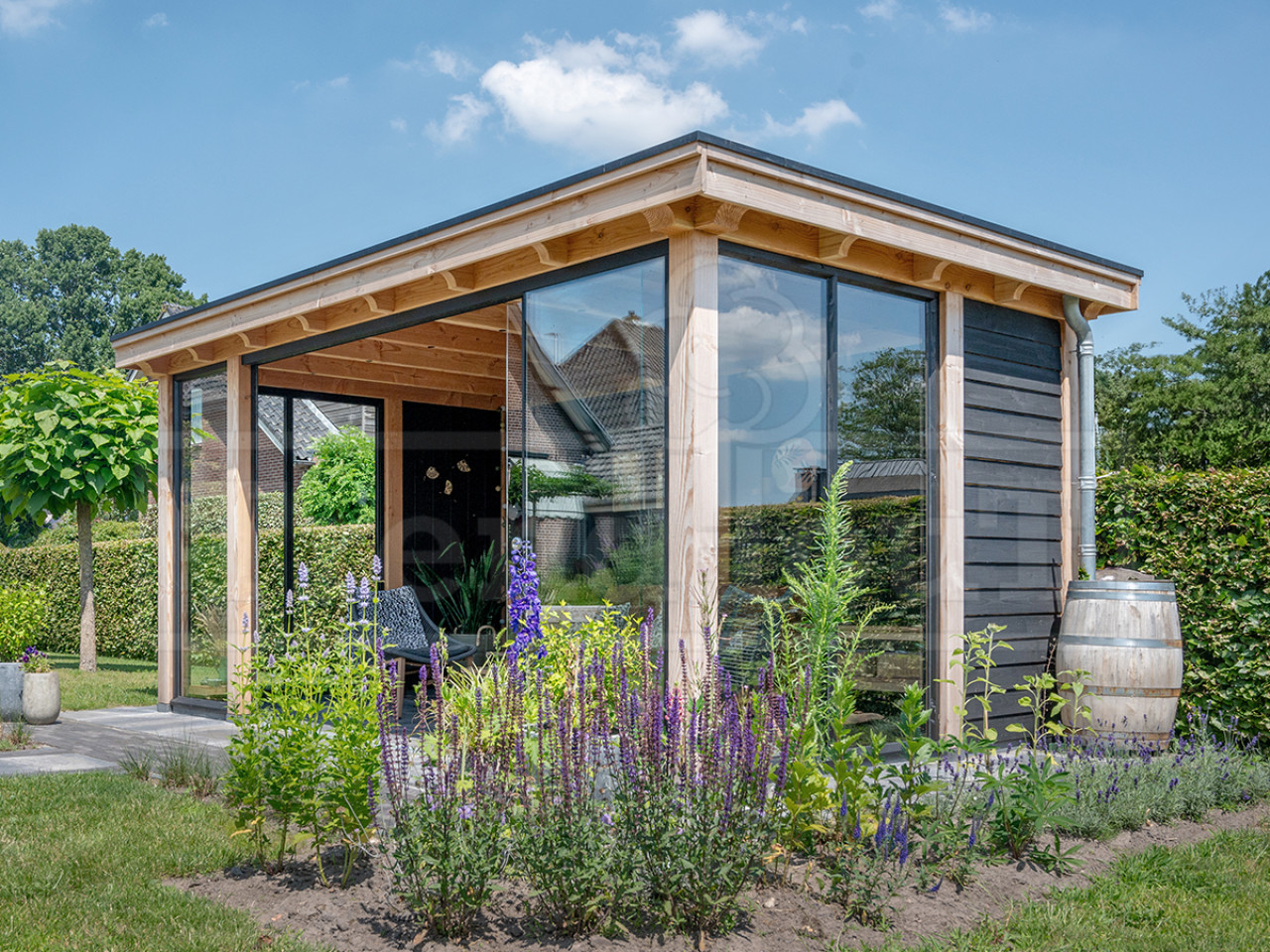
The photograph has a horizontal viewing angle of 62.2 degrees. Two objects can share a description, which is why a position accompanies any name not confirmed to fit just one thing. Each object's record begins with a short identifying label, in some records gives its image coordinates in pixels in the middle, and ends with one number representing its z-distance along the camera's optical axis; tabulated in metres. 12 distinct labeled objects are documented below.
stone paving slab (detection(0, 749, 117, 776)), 5.09
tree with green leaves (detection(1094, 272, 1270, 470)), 26.16
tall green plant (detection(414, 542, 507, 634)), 8.59
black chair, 7.20
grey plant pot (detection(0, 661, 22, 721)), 6.57
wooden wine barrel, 5.14
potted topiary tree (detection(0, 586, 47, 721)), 6.59
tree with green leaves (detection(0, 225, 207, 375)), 40.59
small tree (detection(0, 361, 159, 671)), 9.62
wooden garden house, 4.15
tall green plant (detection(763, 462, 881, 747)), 3.49
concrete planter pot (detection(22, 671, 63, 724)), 6.57
